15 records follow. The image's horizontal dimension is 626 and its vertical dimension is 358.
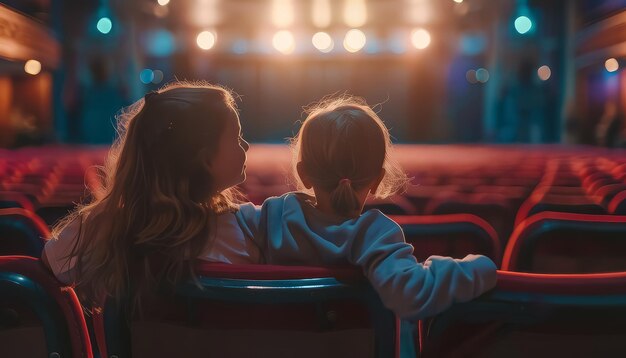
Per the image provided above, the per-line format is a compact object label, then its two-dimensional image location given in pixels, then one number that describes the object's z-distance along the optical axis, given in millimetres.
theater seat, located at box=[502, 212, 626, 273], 1923
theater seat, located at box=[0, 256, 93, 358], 1174
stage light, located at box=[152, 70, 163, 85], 23906
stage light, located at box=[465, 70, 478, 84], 24750
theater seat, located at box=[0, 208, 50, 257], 1988
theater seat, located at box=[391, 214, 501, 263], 1917
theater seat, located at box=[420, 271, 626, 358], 1019
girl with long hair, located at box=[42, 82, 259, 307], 1291
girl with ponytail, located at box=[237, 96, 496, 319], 1113
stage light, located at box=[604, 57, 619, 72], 18312
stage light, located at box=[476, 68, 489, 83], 24762
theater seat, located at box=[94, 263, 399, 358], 1062
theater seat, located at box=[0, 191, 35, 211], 2709
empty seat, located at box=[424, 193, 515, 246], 2650
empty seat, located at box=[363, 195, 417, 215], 2539
